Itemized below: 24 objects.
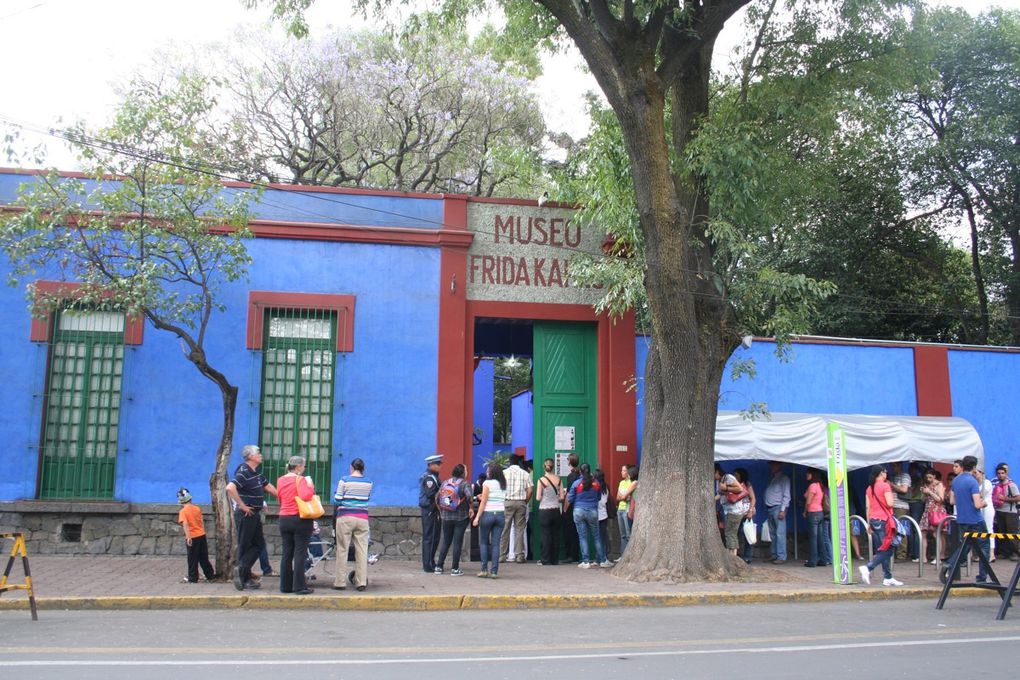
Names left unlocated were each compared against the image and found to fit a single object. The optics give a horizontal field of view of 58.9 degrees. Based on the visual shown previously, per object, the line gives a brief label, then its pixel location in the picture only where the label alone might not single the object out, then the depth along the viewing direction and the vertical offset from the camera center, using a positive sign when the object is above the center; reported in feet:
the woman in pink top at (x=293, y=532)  34.17 -2.86
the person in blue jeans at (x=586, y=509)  44.80 -2.49
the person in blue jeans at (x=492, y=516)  39.37 -2.53
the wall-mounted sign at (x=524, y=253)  49.90 +11.36
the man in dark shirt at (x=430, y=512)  41.01 -2.49
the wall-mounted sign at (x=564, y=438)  50.01 +1.11
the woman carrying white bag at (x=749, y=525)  46.58 -3.36
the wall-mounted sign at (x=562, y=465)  49.70 -0.37
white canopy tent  47.44 +1.14
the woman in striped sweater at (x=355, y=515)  35.81 -2.31
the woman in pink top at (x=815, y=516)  46.09 -2.86
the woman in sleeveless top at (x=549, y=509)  46.11 -2.57
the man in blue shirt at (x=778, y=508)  47.85 -2.56
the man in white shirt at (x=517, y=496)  45.57 -1.90
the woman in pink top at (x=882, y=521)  38.01 -2.61
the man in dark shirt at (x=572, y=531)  47.16 -3.79
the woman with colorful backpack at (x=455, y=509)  39.58 -2.26
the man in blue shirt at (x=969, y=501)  37.35 -1.64
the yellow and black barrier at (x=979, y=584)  30.94 -4.14
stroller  37.19 -4.13
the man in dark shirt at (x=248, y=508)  34.83 -2.02
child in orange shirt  36.01 -3.14
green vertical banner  39.52 -2.04
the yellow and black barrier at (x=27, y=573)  27.89 -3.67
